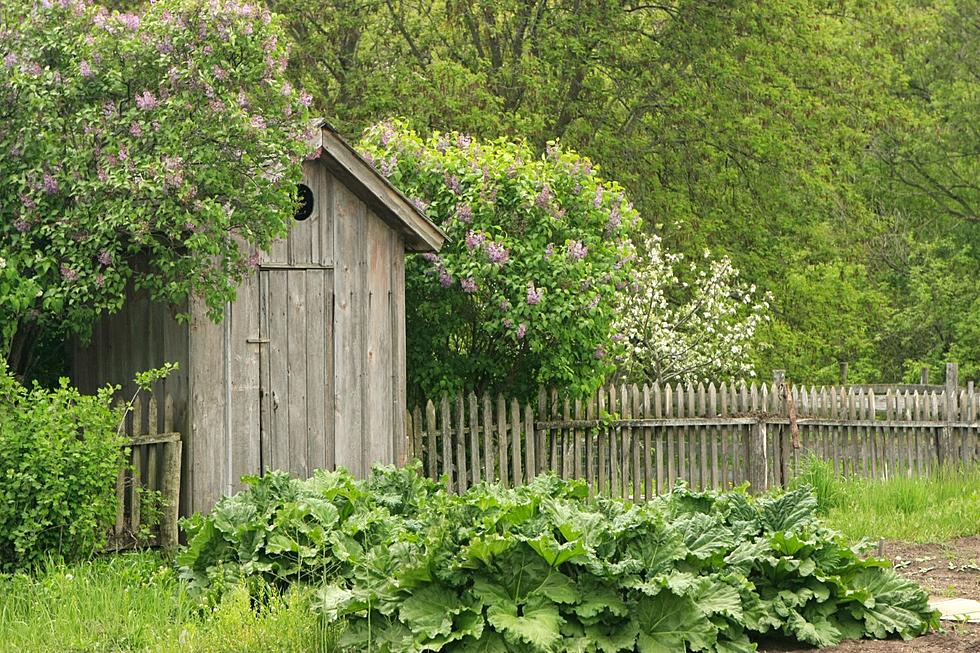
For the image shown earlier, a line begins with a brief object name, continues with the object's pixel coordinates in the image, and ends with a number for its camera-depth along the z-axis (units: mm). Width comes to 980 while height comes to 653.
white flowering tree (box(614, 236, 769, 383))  18391
